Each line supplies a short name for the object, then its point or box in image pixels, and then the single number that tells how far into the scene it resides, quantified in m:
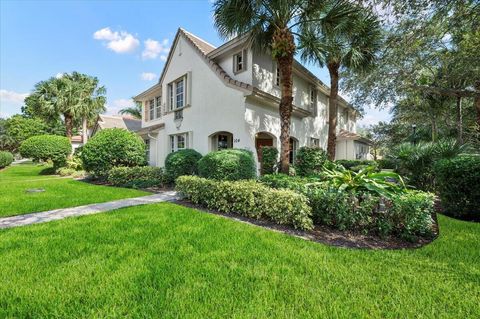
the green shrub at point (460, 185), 5.84
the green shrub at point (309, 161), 11.71
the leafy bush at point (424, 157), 7.92
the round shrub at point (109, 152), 13.25
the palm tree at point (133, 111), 40.22
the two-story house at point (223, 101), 11.63
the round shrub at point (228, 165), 9.02
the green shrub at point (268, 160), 11.08
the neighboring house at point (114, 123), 26.55
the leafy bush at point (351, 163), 18.56
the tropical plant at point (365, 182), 5.59
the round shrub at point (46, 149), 18.77
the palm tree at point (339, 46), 9.09
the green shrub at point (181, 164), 11.56
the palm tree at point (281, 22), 8.80
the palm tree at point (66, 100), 24.47
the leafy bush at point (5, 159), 25.48
